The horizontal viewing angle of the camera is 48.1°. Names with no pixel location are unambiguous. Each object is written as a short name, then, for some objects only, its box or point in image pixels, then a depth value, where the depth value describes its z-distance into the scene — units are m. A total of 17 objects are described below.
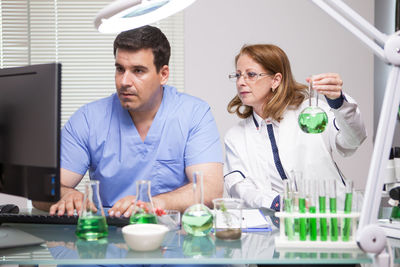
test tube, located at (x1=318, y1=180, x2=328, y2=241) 1.04
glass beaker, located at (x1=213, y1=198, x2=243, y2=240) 1.12
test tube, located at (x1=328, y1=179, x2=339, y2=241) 1.04
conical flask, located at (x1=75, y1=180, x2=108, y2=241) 1.13
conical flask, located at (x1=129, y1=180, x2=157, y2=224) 1.15
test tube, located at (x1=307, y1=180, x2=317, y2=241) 1.04
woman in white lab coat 2.12
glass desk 0.98
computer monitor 1.11
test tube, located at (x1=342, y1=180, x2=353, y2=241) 1.04
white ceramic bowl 1.02
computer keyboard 1.32
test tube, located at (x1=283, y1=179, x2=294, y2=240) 1.05
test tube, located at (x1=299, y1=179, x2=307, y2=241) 1.04
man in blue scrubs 1.76
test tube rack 1.02
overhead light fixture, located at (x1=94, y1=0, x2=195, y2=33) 1.16
